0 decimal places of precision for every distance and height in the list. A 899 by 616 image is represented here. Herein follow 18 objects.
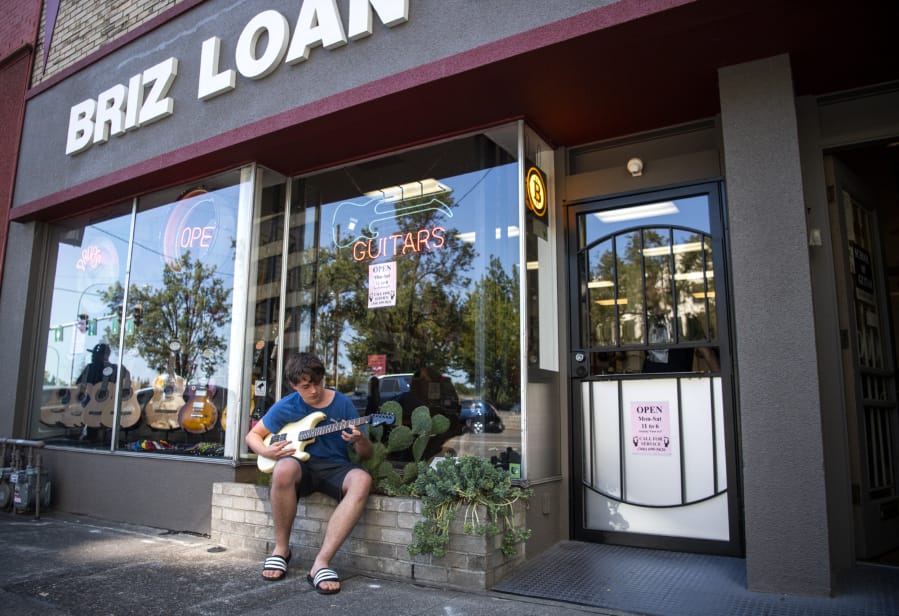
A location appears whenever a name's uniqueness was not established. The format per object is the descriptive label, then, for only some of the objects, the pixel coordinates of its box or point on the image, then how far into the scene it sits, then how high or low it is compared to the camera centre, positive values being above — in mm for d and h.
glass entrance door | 4355 +238
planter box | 3797 -830
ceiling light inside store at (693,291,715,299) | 4492 +769
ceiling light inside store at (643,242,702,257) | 4613 +1110
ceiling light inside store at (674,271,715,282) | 4528 +908
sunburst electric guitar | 5883 -42
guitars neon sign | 5480 +1367
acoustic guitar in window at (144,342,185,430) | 6215 +47
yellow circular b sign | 4742 +1551
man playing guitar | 3928 -362
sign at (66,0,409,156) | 4805 +2807
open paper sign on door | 4508 -124
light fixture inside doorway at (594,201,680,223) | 4727 +1408
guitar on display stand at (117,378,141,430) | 6418 -40
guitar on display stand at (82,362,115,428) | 6664 +45
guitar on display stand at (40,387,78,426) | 7090 +2
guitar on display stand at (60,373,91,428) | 6918 +4
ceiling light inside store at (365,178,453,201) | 5465 +1796
